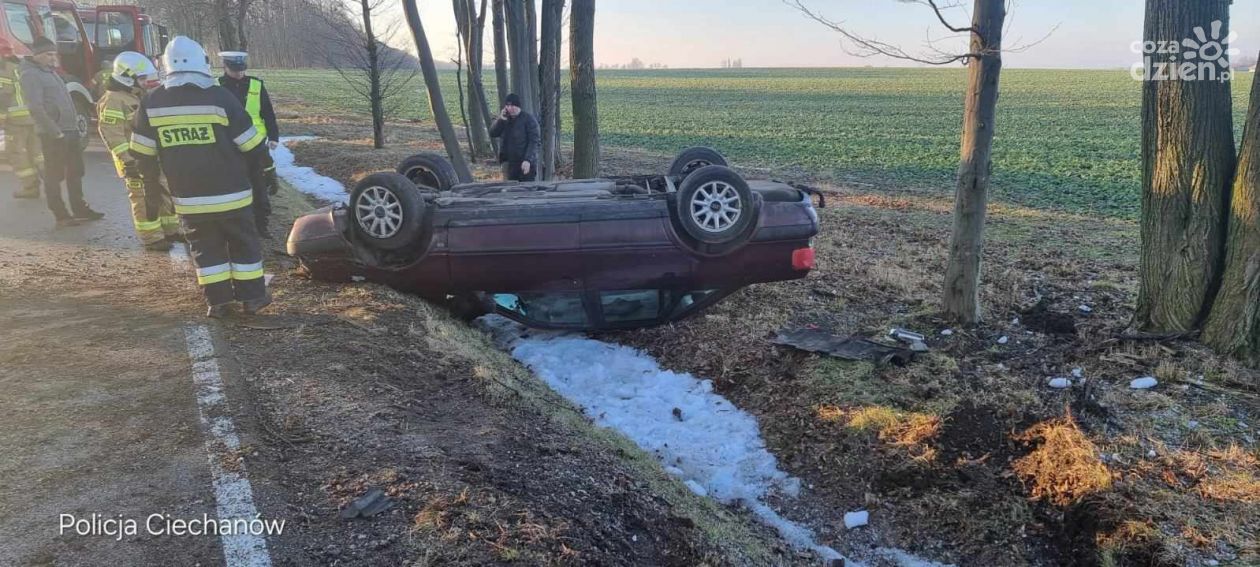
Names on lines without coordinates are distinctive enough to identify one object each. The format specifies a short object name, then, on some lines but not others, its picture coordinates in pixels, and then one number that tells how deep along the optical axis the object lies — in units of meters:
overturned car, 5.37
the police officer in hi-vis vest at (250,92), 7.77
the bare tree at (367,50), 15.45
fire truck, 12.17
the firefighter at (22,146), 8.83
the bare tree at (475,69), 14.88
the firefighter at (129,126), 6.59
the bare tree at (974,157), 5.02
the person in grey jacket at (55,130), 7.55
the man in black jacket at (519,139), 8.69
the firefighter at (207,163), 4.68
